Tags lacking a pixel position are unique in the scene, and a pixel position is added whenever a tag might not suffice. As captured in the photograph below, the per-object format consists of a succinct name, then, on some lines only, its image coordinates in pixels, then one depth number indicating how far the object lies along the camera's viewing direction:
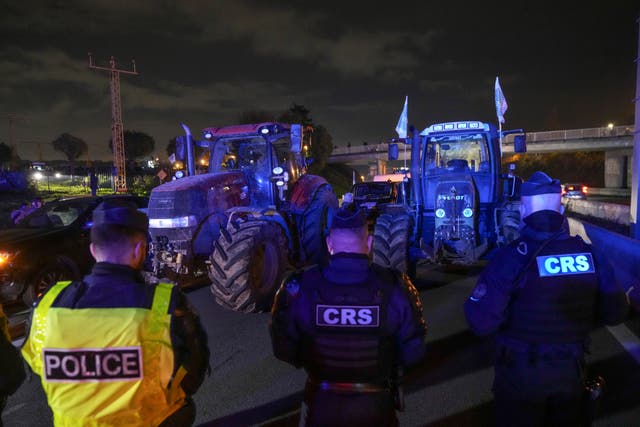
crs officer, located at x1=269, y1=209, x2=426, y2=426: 2.09
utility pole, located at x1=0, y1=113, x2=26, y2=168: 36.62
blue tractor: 7.27
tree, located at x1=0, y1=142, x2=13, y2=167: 40.53
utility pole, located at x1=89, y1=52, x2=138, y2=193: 32.50
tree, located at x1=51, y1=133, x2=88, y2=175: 62.97
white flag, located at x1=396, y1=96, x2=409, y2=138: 11.32
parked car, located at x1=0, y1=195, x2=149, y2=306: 6.60
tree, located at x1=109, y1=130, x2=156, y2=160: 51.94
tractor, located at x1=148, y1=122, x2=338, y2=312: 5.66
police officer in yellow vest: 1.75
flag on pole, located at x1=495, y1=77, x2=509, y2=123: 10.27
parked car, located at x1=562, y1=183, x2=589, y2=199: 27.15
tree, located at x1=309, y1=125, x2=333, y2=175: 43.78
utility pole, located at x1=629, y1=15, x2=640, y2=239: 6.90
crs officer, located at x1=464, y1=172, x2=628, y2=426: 2.28
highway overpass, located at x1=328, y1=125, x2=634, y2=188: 46.28
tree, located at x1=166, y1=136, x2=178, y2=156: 41.84
